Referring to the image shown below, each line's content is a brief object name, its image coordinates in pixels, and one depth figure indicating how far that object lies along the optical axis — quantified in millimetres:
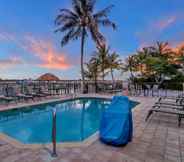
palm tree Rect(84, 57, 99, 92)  17395
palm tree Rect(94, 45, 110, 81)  16570
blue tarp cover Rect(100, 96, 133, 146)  2519
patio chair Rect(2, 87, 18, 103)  6035
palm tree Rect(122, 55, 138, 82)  17088
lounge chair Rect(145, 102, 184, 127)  3657
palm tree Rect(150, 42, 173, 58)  15004
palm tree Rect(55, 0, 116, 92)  10032
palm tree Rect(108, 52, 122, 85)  17696
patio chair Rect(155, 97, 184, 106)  4320
